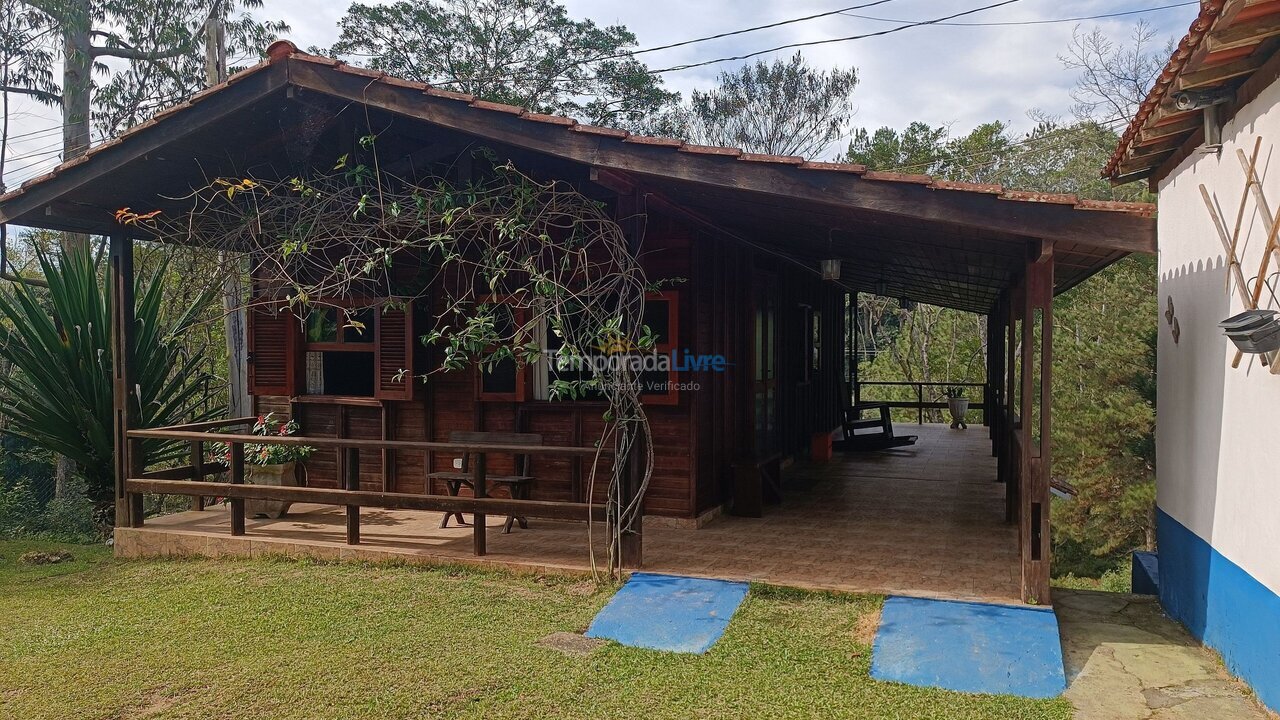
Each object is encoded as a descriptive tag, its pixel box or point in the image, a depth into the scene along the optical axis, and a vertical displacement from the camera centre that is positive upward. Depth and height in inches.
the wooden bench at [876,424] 460.8 -41.4
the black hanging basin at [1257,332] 123.9 +2.3
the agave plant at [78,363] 269.3 -2.2
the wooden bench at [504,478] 235.8 -35.3
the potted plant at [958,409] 593.3 -43.1
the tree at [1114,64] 772.6 +270.3
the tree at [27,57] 604.7 +219.3
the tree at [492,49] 756.0 +280.5
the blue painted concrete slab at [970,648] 144.9 -55.8
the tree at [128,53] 597.6 +226.0
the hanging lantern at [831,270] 279.0 +27.1
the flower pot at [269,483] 267.6 -41.2
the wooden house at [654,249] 175.2 +26.7
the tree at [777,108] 933.2 +273.6
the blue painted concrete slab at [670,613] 165.5 -55.3
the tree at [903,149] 884.6 +218.5
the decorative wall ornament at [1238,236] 127.0 +18.5
